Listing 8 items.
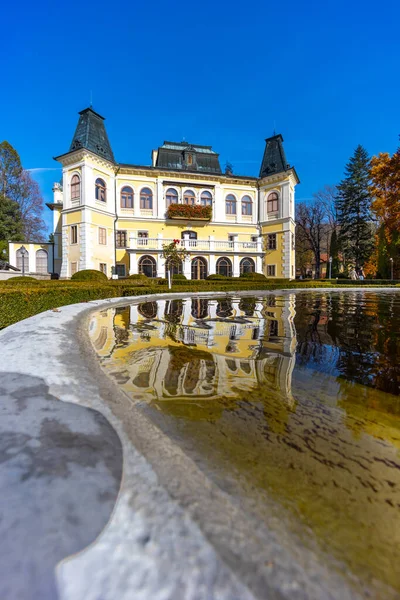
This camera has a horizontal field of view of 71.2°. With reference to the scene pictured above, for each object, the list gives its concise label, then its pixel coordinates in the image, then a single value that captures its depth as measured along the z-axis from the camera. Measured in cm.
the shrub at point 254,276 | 2891
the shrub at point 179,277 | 2703
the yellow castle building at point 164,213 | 2759
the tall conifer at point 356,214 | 3916
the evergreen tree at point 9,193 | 3334
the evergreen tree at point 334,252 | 4108
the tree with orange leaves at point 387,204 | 2588
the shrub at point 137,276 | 2507
